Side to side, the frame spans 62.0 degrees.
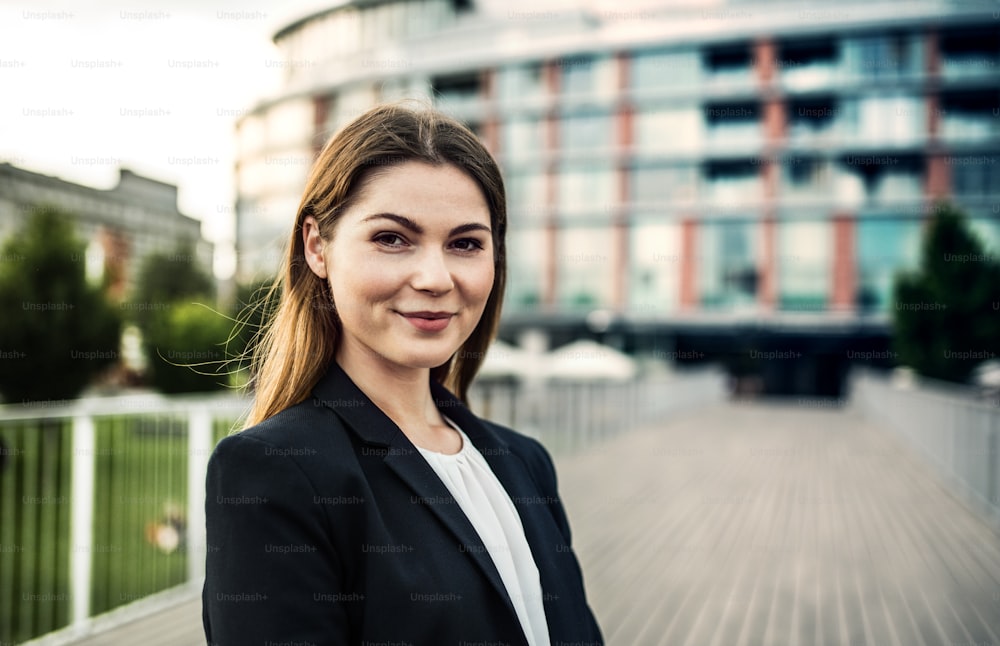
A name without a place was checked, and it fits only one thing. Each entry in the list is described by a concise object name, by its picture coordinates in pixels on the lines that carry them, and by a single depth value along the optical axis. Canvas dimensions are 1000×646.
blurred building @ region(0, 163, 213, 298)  81.38
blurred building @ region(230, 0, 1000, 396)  35.16
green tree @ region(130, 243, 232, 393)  22.11
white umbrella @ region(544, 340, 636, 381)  24.30
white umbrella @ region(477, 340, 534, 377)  20.89
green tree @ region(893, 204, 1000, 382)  22.92
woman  1.27
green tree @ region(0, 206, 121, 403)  18.22
